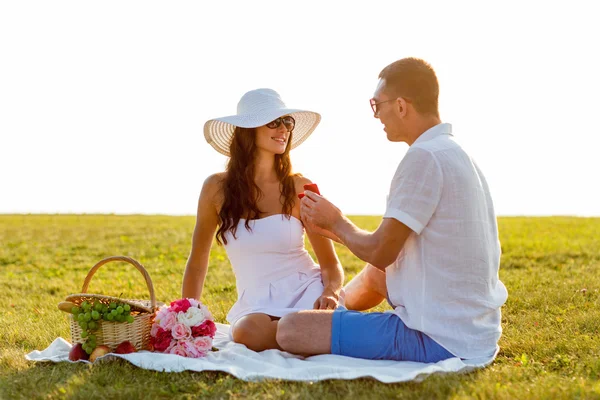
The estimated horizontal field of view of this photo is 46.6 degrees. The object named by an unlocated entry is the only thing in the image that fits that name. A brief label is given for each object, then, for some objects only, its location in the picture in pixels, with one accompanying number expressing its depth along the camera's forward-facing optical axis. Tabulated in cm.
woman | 564
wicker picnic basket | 523
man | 440
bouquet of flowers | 522
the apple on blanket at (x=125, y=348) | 520
